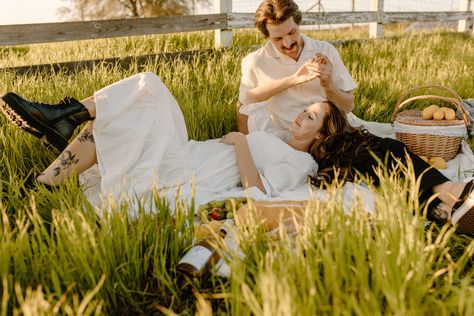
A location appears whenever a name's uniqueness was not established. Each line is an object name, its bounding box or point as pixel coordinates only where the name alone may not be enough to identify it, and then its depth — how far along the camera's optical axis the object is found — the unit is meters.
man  3.51
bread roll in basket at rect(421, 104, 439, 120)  3.73
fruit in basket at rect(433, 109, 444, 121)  3.63
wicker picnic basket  3.56
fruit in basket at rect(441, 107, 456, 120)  3.62
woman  2.71
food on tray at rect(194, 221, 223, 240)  2.22
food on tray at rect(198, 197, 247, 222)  2.48
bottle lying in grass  1.92
